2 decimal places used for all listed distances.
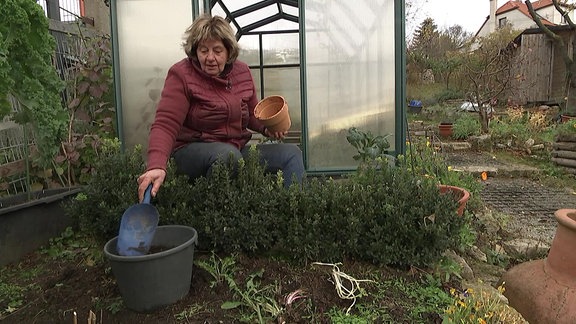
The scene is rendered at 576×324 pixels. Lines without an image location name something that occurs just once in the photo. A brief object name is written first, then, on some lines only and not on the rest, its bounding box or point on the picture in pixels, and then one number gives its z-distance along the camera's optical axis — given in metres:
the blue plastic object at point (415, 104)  12.57
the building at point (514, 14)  26.72
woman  2.17
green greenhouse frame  3.88
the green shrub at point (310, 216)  2.08
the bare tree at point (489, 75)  7.89
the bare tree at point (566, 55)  8.11
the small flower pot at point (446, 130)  8.23
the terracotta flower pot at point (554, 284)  1.98
